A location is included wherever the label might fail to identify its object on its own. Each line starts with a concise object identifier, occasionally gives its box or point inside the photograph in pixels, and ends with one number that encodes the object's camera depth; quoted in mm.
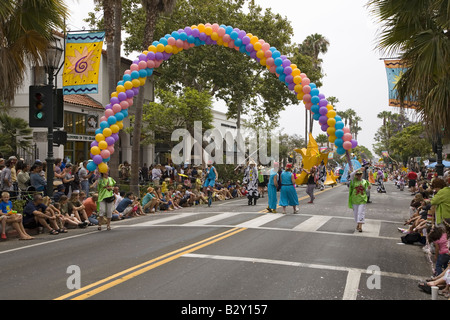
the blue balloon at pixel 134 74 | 14969
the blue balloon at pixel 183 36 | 15258
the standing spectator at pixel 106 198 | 12438
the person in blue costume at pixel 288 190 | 15891
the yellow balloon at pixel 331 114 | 12681
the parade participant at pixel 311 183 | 21619
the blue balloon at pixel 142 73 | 15020
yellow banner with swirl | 15523
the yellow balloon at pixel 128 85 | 14819
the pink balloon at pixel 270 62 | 14384
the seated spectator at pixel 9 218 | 10828
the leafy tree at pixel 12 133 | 20644
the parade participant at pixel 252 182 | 19250
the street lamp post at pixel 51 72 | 13016
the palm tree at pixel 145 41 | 20609
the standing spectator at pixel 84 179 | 16172
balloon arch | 12734
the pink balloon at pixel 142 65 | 15047
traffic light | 13008
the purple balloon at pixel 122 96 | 14656
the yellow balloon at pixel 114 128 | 14335
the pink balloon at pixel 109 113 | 14383
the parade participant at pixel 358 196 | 12055
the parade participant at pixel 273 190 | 16188
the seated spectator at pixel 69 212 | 12758
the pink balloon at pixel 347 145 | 12164
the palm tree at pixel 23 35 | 11180
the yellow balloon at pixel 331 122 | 12516
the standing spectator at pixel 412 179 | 27500
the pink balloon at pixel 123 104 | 14680
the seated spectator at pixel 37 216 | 11641
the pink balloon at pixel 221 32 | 15039
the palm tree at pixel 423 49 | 9109
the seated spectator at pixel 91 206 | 13742
